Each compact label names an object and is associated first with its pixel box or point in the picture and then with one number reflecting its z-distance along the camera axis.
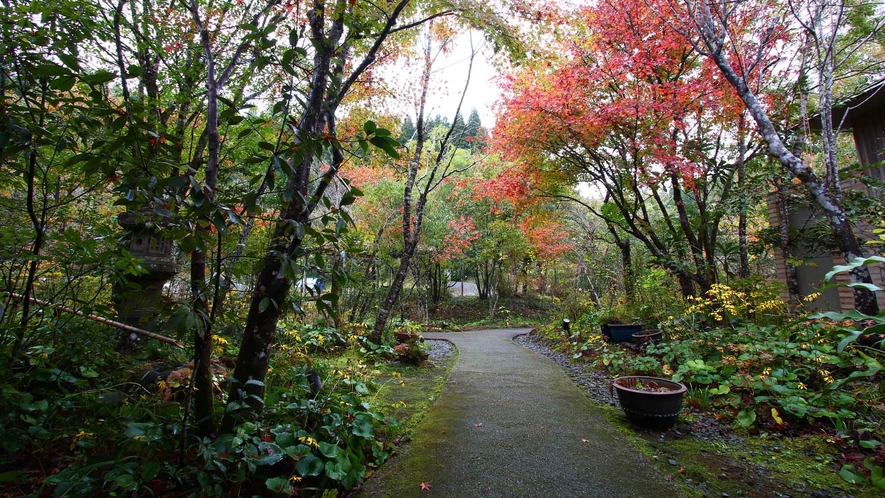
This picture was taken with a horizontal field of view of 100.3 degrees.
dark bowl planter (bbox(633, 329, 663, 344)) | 5.90
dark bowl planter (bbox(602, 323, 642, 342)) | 6.50
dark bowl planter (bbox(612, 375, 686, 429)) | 3.23
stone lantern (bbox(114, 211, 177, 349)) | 3.69
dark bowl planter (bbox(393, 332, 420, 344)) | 6.68
